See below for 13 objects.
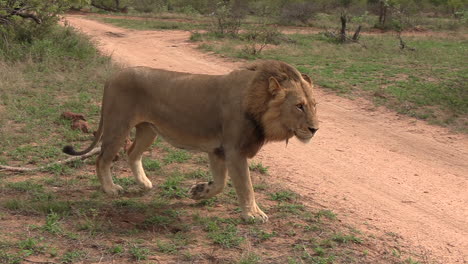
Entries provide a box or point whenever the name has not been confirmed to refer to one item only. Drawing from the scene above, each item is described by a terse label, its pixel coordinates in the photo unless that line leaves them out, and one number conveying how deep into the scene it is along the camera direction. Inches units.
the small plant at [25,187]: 438.9
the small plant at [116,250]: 334.6
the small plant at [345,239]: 380.5
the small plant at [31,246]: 324.5
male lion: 378.6
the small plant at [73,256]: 319.6
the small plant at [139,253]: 330.6
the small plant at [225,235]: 361.5
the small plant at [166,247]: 343.9
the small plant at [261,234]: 374.0
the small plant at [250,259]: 330.9
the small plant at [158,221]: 389.9
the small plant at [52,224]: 356.7
